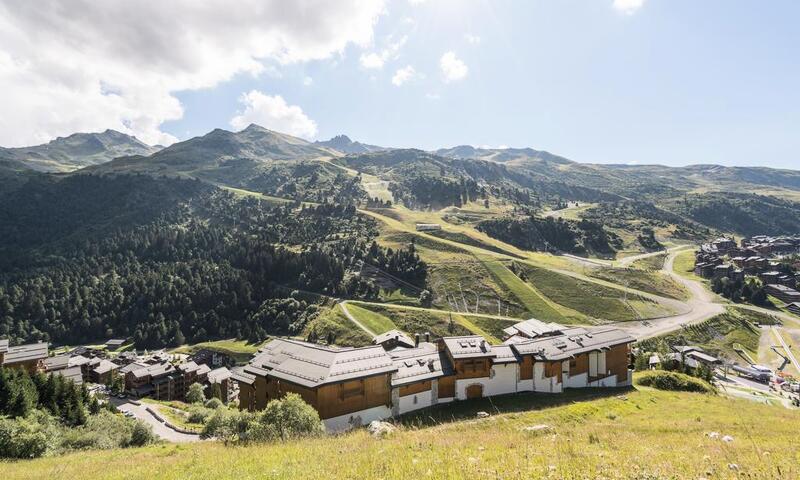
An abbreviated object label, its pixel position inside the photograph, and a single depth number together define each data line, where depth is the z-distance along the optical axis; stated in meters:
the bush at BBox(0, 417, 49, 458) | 30.72
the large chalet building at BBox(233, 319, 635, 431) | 47.22
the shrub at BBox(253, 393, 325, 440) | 29.30
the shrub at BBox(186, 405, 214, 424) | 74.57
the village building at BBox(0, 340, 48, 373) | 70.12
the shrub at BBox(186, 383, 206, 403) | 98.94
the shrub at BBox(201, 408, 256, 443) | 30.16
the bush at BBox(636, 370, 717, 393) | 62.28
